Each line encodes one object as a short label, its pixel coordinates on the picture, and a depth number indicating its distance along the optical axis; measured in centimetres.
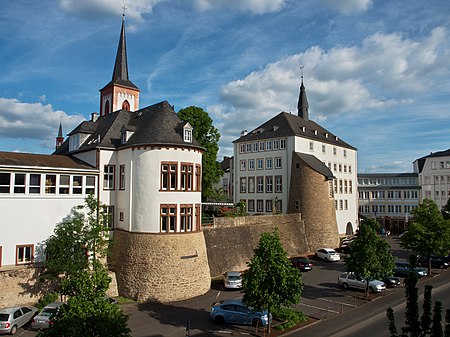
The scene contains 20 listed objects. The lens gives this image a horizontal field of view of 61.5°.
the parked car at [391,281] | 3064
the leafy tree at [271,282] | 1983
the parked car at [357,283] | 2881
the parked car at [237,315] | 2164
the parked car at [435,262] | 3872
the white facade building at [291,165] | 4641
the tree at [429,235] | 3419
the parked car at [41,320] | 2067
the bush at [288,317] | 2095
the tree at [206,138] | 4538
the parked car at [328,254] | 4106
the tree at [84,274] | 1159
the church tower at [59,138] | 7041
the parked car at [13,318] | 2005
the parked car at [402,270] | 3450
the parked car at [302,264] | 3600
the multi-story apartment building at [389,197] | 7175
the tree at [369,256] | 2605
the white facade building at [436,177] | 6831
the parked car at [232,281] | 2909
